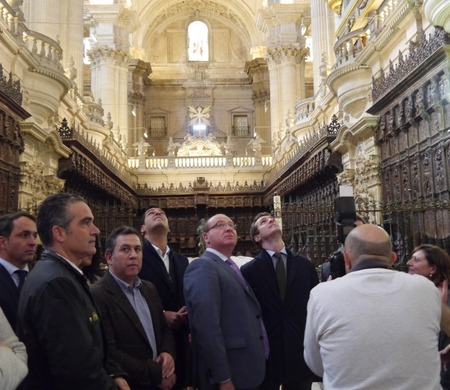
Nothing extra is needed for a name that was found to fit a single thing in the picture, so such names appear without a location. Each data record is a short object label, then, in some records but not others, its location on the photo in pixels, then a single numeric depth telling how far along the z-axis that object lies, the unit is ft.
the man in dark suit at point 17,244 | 10.61
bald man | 6.45
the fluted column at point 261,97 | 106.83
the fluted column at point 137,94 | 104.68
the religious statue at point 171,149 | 88.08
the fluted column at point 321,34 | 59.93
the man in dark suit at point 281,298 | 11.42
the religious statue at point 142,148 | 87.45
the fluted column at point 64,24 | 47.64
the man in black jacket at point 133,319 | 9.07
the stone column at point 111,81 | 88.17
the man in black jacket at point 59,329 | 6.70
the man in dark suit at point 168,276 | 11.43
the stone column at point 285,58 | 87.56
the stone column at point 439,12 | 24.57
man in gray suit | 9.32
